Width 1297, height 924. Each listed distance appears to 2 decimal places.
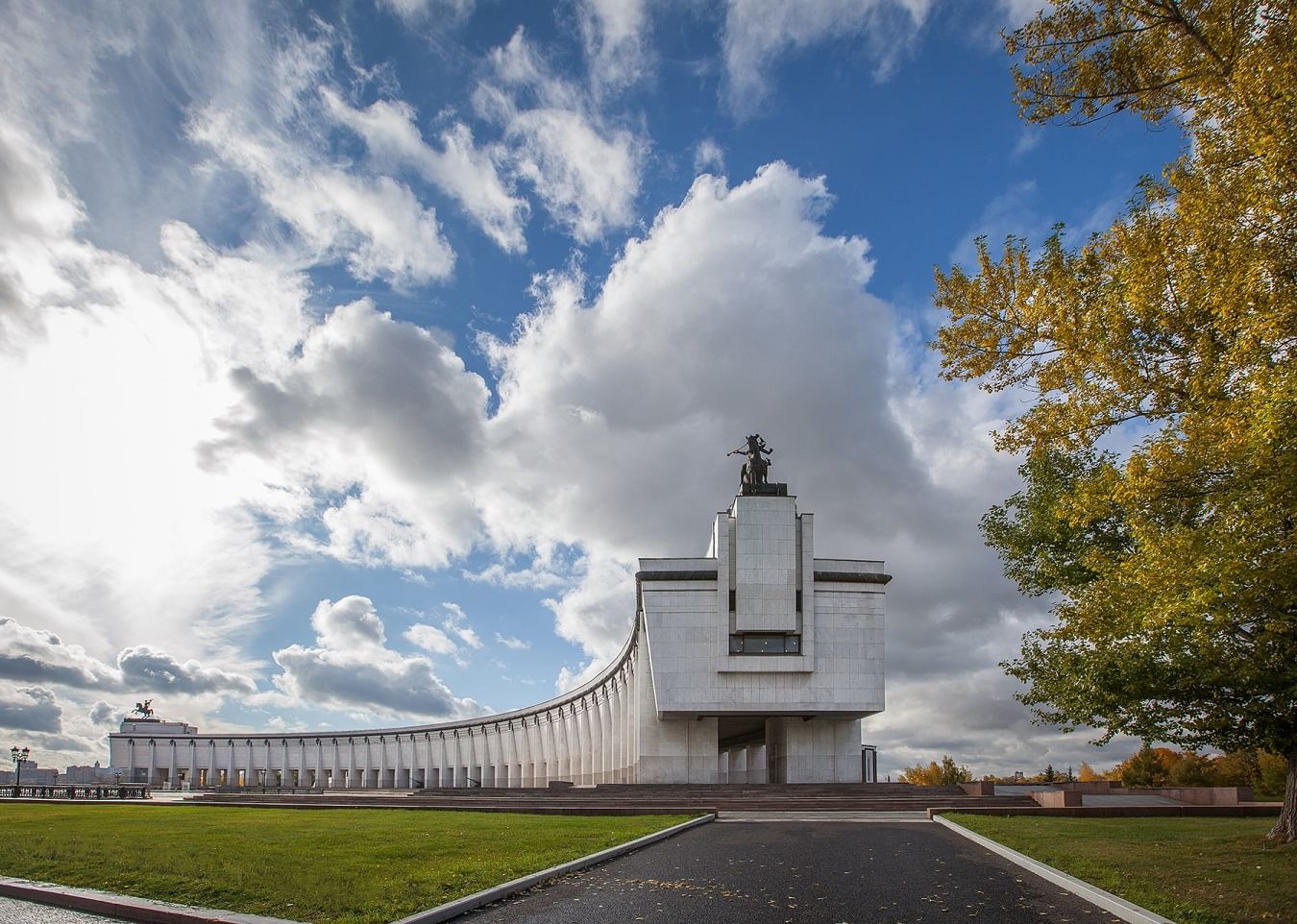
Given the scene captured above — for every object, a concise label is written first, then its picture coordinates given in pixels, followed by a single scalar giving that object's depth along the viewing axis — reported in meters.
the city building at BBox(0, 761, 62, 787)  100.80
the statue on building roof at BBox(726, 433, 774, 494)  55.84
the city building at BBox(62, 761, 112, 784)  110.94
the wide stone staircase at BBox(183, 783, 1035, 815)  33.22
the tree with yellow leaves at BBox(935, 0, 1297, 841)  12.09
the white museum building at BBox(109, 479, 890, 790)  51.97
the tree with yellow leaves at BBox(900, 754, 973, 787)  104.94
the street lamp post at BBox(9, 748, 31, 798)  69.00
